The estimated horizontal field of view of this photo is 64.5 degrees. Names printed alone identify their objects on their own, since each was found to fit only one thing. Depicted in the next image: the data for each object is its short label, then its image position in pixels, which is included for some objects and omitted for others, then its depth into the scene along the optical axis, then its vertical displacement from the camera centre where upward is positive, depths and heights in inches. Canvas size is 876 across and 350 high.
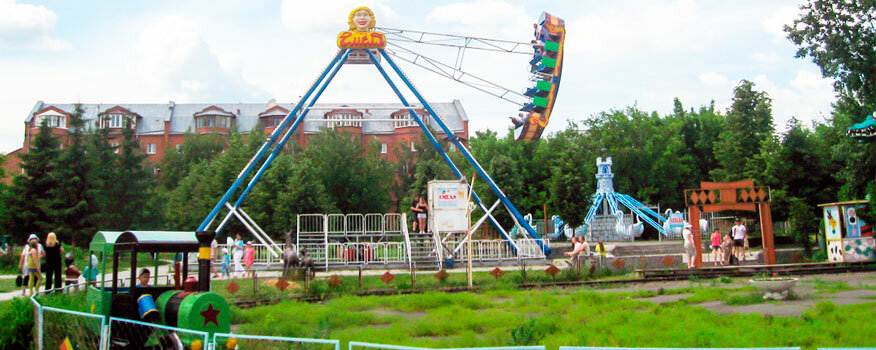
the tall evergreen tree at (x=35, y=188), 1497.3 +154.2
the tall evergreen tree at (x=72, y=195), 1509.6 +138.2
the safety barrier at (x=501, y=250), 1063.0 -5.1
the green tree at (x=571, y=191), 1354.6 +105.7
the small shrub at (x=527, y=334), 391.5 -50.5
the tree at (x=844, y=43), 1005.2 +283.2
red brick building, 2615.7 +521.7
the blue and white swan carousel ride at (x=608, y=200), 1632.0 +108.3
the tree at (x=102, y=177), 1584.6 +191.9
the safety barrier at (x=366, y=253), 1037.2 -4.6
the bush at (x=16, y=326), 450.6 -43.2
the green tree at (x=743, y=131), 1573.6 +258.5
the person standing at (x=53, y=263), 678.5 -4.6
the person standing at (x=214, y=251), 1049.8 +4.9
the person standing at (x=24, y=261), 685.3 -2.0
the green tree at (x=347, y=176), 1866.4 +202.4
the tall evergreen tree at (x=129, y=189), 1753.2 +172.3
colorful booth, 893.2 +5.1
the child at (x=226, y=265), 1007.0 -16.2
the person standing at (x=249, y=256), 1000.9 -3.8
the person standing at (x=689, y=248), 878.4 -7.1
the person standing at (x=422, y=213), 1147.0 +59.8
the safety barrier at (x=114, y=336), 300.5 -38.6
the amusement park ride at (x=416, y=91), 1113.4 +273.4
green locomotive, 383.9 -21.5
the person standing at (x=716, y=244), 966.4 -3.3
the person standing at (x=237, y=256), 1009.5 -3.4
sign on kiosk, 1097.4 +70.7
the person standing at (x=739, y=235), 986.7 +8.5
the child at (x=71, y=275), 681.0 -17.0
